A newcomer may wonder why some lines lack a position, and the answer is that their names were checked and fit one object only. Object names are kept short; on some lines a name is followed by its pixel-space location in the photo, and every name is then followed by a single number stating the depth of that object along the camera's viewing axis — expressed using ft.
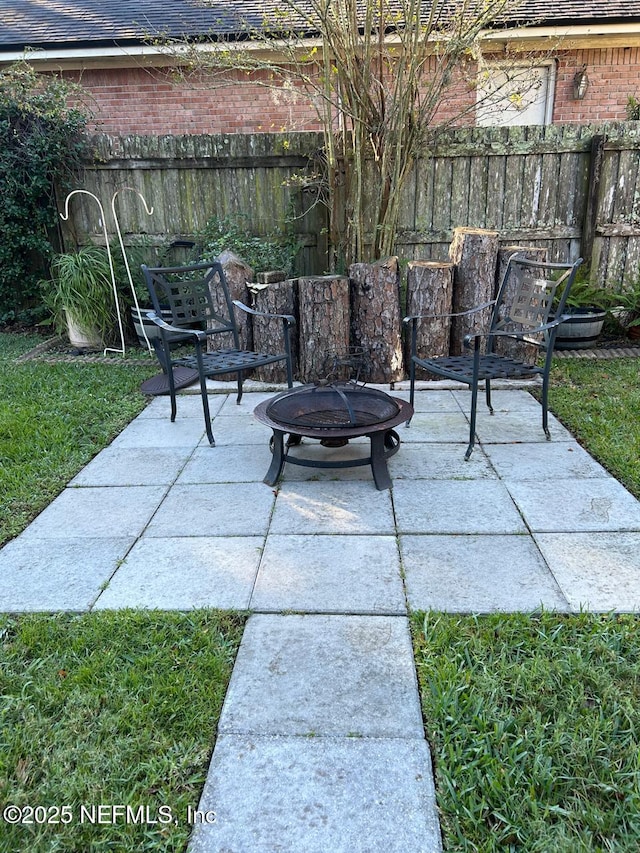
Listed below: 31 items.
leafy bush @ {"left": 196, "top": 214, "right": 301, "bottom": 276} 19.79
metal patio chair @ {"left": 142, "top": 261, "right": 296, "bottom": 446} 13.10
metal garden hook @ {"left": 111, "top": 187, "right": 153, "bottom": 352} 20.00
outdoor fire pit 10.52
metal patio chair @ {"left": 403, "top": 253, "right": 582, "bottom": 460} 12.07
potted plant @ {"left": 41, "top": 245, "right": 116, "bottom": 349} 20.36
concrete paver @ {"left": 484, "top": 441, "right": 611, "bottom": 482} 11.35
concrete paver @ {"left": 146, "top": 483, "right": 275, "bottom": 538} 9.84
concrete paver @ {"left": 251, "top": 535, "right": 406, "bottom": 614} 7.87
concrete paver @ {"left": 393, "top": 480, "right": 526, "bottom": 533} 9.69
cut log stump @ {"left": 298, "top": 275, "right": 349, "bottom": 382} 15.87
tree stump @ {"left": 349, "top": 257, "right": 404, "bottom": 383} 16.06
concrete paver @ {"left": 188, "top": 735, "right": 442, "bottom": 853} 5.03
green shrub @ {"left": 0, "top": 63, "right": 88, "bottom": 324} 20.56
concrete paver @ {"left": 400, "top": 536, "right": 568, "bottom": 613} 7.81
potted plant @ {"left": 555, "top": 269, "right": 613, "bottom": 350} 19.17
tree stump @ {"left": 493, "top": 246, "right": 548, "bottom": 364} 16.70
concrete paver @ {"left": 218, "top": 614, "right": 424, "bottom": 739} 6.11
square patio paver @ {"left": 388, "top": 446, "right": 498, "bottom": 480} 11.48
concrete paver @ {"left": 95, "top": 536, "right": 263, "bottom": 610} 8.04
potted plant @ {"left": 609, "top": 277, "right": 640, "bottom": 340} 19.94
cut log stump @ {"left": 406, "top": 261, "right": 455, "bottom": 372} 16.16
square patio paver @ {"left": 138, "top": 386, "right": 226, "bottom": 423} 15.10
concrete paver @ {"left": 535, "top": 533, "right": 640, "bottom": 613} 7.79
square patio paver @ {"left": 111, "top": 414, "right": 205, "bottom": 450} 13.41
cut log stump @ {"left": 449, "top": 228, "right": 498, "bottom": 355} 16.52
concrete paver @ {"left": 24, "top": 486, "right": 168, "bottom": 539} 9.93
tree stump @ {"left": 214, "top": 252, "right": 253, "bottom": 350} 16.94
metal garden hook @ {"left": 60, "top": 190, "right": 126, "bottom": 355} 20.03
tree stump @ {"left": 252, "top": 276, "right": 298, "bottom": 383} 16.30
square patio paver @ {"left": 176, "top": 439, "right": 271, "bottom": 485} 11.66
